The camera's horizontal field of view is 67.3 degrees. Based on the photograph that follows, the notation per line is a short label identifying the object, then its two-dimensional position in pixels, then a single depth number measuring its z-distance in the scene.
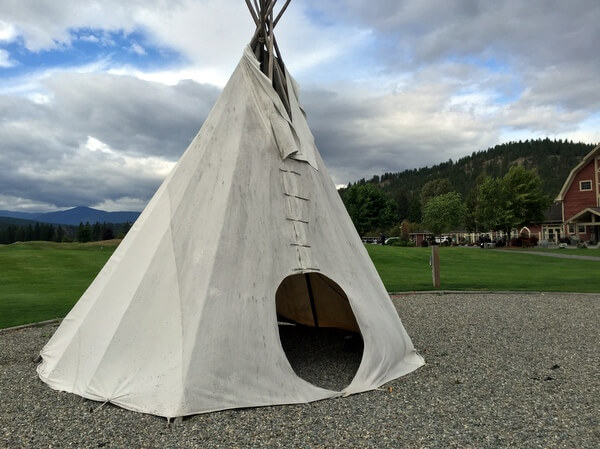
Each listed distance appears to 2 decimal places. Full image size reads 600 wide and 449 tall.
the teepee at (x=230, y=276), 5.16
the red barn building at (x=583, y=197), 48.09
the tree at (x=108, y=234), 77.79
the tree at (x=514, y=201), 50.59
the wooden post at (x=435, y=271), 17.20
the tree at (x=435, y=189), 96.50
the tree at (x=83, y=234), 76.25
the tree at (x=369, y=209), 73.12
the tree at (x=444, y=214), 66.75
